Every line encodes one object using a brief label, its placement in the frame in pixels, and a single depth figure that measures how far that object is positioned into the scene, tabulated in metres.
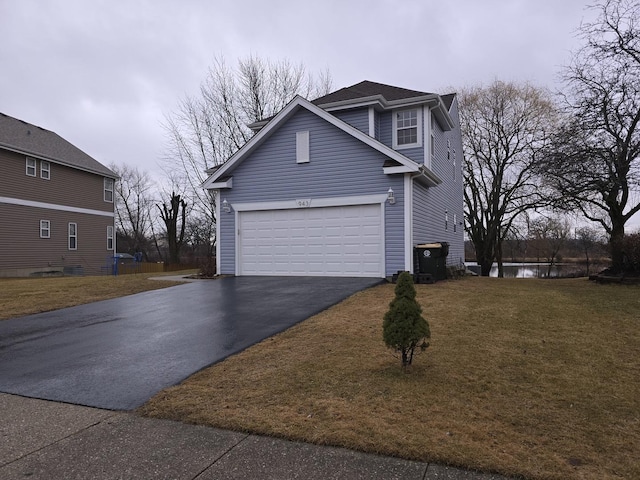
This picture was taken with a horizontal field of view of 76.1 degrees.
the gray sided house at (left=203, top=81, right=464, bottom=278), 11.94
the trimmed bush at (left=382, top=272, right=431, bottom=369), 4.00
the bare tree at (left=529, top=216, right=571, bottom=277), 30.97
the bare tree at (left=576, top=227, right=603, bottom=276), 27.35
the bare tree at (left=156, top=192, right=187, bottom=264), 25.57
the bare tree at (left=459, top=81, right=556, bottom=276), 25.86
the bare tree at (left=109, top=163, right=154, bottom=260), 47.94
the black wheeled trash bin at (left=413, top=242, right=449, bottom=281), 11.75
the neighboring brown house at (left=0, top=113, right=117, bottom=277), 20.45
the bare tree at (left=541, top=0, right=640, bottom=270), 11.59
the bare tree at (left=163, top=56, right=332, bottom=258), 25.19
